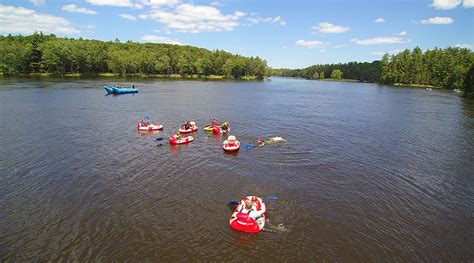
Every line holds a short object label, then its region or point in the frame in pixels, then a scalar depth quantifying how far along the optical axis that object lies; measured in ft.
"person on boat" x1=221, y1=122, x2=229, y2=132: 124.64
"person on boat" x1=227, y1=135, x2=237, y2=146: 97.14
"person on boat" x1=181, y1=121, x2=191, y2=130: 121.11
